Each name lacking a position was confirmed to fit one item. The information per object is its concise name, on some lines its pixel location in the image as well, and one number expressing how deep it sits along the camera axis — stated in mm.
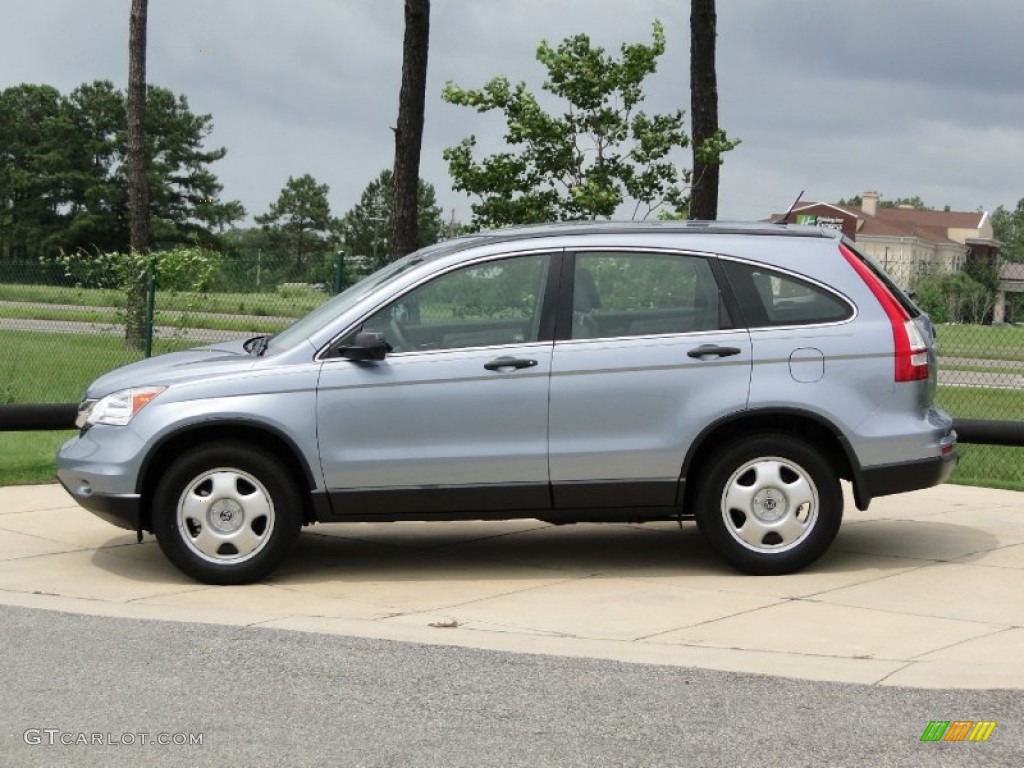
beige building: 103125
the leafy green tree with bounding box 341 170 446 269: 118688
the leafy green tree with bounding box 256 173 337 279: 125312
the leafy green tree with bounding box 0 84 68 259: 82688
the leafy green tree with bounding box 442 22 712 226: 17484
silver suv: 8414
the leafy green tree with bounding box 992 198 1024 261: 166150
